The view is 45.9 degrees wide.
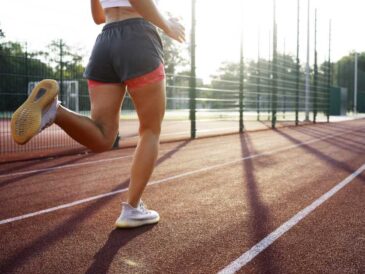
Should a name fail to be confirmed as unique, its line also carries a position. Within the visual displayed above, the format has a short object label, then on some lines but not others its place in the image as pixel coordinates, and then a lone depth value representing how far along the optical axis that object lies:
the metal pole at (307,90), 22.57
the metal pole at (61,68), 8.59
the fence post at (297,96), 20.05
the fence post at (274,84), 17.59
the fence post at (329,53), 24.27
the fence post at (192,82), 11.81
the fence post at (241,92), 14.40
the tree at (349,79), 55.22
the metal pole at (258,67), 18.79
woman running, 2.56
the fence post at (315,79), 22.78
